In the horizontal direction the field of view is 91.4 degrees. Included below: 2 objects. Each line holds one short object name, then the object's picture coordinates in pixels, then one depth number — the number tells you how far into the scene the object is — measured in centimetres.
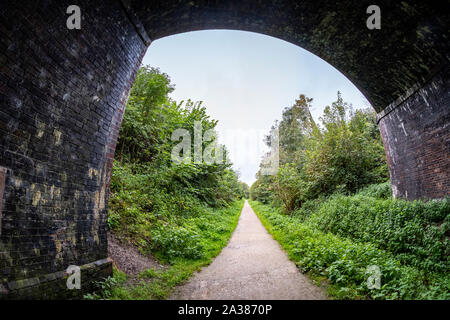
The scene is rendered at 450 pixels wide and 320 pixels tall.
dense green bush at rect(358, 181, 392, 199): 886
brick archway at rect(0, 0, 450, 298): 259
